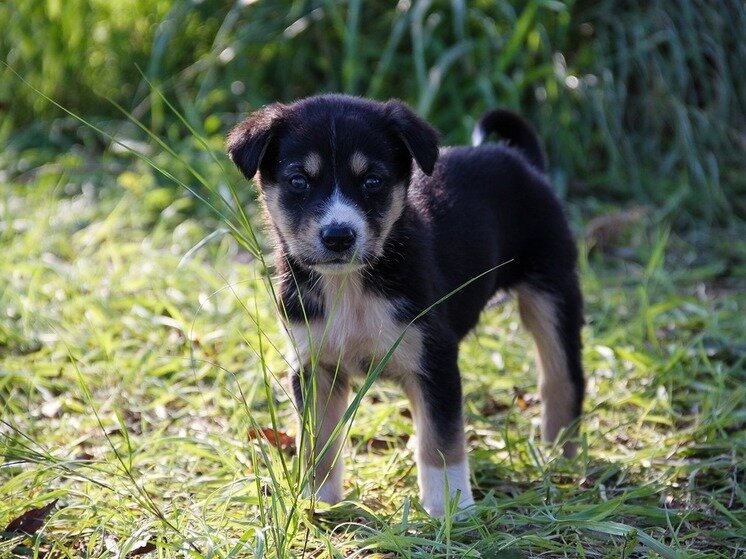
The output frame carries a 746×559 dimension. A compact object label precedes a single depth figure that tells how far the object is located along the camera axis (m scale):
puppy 3.16
